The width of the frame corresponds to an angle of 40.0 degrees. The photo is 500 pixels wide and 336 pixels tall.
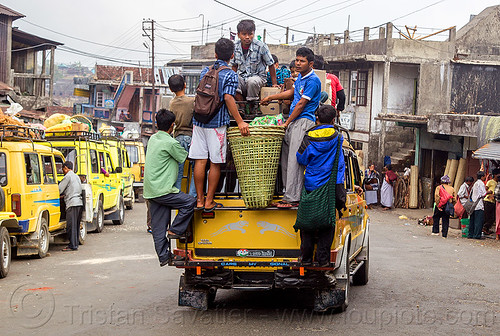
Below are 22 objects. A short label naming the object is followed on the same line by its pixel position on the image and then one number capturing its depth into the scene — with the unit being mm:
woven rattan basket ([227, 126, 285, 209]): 7496
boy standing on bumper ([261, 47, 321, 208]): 7617
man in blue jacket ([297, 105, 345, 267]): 7516
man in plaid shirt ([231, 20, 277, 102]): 9094
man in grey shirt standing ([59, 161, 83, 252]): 14273
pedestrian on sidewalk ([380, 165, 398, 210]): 28184
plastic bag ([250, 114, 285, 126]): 7832
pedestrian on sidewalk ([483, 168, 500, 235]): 18516
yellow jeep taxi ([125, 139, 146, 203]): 29703
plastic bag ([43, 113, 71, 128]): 19734
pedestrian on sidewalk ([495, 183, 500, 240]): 17750
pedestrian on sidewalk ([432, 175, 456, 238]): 18422
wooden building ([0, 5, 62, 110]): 30344
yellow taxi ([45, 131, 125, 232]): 17156
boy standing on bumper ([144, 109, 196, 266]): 7695
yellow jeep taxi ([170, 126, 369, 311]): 7668
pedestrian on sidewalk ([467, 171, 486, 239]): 18234
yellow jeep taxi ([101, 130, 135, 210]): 22616
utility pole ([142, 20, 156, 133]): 48969
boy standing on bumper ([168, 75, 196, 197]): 8320
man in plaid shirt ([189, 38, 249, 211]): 7762
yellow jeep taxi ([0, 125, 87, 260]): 11922
